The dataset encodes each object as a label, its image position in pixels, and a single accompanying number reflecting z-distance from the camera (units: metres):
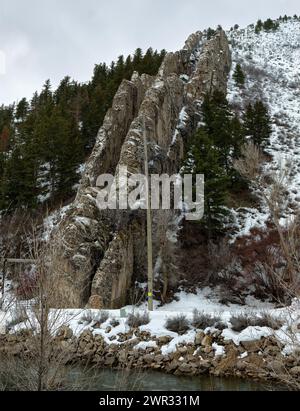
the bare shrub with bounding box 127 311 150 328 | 14.71
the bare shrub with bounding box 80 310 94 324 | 15.33
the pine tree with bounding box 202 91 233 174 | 34.58
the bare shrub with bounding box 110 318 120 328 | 15.15
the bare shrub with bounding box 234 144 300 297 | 19.97
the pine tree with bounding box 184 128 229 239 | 27.05
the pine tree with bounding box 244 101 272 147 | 40.12
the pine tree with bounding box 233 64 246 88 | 58.88
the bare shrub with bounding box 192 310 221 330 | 14.36
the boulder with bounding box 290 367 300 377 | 10.41
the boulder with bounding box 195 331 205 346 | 13.42
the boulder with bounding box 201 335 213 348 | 13.20
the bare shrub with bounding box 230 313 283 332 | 13.75
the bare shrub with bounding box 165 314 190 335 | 14.31
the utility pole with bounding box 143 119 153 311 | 17.84
